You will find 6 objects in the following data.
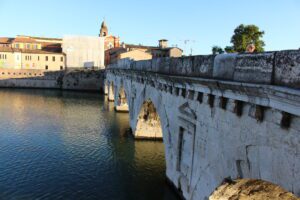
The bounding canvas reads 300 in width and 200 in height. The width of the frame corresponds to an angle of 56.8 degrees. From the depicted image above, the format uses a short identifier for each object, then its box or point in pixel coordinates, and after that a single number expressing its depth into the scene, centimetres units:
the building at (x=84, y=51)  7031
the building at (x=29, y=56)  6619
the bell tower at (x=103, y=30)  9764
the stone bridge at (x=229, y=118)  595
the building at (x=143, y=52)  6078
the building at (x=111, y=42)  9234
